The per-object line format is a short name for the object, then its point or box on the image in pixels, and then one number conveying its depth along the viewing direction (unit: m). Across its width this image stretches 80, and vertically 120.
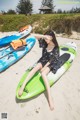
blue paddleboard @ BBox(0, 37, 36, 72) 2.44
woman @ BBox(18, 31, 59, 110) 2.00
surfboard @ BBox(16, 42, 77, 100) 1.88
